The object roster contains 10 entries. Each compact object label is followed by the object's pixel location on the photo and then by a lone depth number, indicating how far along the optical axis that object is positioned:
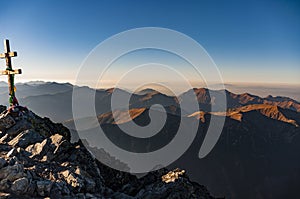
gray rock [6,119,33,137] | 16.27
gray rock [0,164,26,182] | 10.57
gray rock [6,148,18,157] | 12.88
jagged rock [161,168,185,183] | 16.56
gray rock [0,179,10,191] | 10.13
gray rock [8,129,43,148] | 15.25
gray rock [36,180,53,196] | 10.58
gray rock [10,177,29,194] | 10.17
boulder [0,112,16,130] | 16.45
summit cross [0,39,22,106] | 16.31
